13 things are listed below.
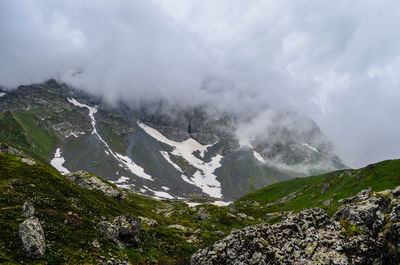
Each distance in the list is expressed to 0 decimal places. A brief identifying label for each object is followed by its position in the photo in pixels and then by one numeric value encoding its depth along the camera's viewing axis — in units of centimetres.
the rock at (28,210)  4122
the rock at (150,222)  8390
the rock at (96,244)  4344
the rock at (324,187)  16988
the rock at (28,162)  8724
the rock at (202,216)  12725
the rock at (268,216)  13221
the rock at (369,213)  2907
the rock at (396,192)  3621
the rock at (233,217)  12602
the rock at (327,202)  14045
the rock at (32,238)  3206
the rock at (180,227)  9150
